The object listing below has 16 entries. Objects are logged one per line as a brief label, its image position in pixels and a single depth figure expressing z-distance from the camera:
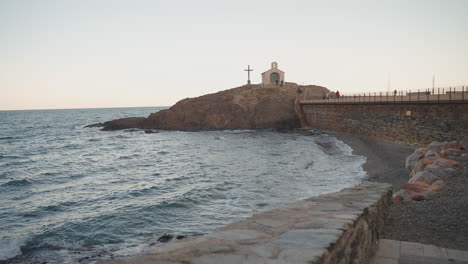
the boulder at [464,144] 16.45
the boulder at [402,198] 8.74
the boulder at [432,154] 15.06
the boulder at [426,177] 10.86
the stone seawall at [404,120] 22.14
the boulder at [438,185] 9.78
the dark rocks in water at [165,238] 9.86
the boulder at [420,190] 9.08
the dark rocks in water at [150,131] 55.81
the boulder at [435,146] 17.92
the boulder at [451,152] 15.28
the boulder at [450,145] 16.70
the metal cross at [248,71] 68.46
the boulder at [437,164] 11.99
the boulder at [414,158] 17.38
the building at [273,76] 66.09
